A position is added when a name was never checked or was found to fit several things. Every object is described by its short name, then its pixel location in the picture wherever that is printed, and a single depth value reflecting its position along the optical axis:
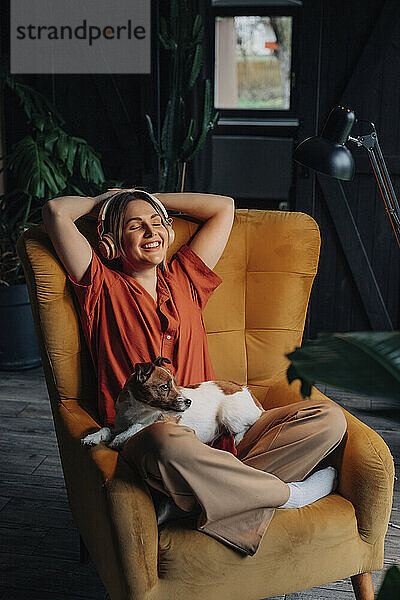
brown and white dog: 1.64
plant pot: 3.43
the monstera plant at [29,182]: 3.26
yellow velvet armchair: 1.50
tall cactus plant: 3.39
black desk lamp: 1.86
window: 3.72
